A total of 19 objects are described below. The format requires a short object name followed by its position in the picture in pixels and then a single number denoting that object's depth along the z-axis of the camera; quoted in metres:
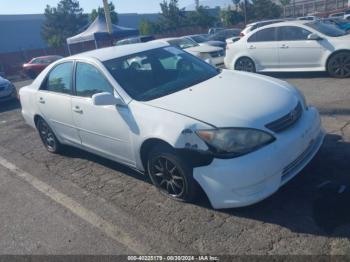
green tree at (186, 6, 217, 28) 50.97
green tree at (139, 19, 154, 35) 44.54
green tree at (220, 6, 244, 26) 47.19
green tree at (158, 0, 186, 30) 50.69
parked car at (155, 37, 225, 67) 12.01
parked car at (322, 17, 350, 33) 18.77
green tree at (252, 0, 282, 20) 48.66
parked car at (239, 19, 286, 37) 17.79
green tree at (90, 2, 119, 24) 51.56
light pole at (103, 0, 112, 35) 14.17
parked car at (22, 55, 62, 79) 24.67
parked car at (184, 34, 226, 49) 16.31
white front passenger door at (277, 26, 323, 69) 8.80
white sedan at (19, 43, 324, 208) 3.28
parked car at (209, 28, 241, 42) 25.67
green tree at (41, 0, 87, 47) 56.59
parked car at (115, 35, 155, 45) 20.78
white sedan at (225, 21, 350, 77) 8.54
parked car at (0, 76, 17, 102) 11.96
